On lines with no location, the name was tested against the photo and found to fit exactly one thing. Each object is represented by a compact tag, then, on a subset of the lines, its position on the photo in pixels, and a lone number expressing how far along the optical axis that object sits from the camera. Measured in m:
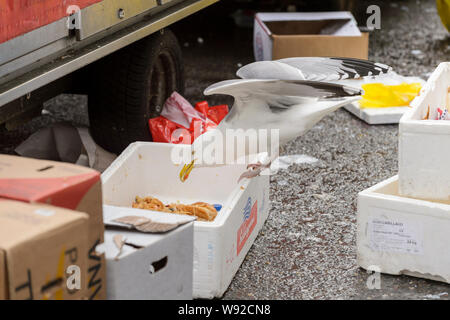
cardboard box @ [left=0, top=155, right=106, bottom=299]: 1.69
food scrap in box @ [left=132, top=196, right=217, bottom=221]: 2.76
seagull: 2.49
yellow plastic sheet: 4.49
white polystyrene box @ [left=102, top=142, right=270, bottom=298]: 2.36
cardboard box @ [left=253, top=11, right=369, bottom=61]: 4.95
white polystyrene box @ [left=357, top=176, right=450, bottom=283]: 2.44
